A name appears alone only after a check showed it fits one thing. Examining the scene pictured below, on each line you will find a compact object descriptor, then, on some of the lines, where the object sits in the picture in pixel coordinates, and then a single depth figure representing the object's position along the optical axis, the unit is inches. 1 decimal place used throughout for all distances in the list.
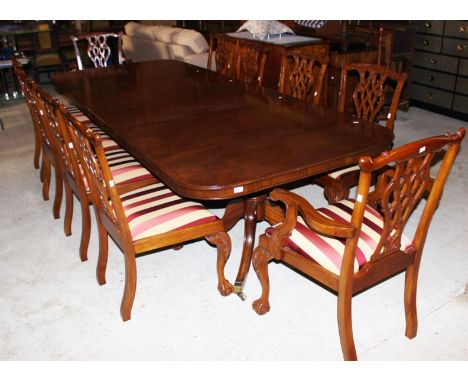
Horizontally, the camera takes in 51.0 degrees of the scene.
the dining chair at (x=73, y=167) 87.8
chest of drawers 175.2
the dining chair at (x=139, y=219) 75.8
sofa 196.5
